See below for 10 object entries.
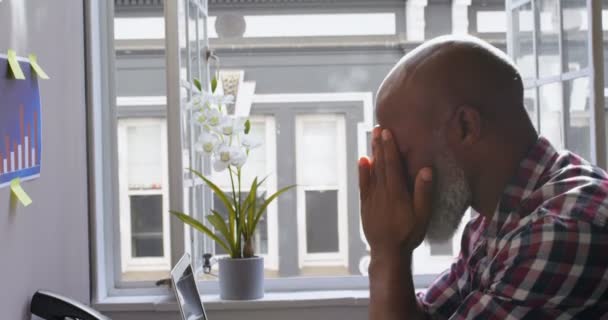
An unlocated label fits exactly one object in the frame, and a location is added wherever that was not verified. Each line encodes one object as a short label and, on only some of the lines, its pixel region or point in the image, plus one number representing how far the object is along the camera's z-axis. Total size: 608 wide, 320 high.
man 0.90
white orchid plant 2.30
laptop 1.59
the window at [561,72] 2.23
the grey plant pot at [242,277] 2.32
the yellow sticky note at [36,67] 1.71
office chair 1.63
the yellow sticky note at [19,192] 1.58
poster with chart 1.53
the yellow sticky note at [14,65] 1.56
